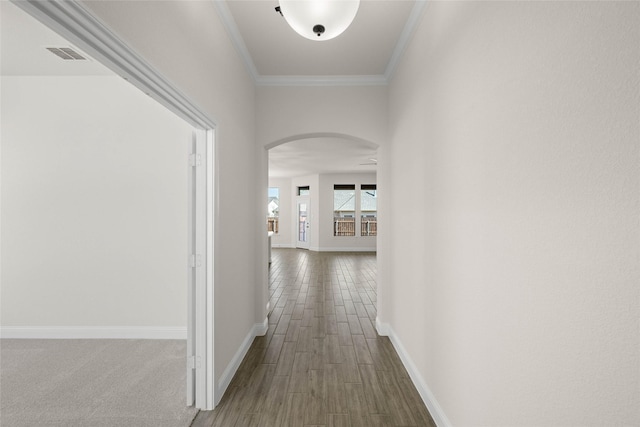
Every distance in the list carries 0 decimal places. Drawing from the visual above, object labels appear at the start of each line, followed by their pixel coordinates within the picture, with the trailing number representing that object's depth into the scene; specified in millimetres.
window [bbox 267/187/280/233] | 12062
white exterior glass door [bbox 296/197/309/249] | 11516
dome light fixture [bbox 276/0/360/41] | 1385
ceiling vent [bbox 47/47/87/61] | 2602
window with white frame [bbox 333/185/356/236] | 10984
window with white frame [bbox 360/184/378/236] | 10977
